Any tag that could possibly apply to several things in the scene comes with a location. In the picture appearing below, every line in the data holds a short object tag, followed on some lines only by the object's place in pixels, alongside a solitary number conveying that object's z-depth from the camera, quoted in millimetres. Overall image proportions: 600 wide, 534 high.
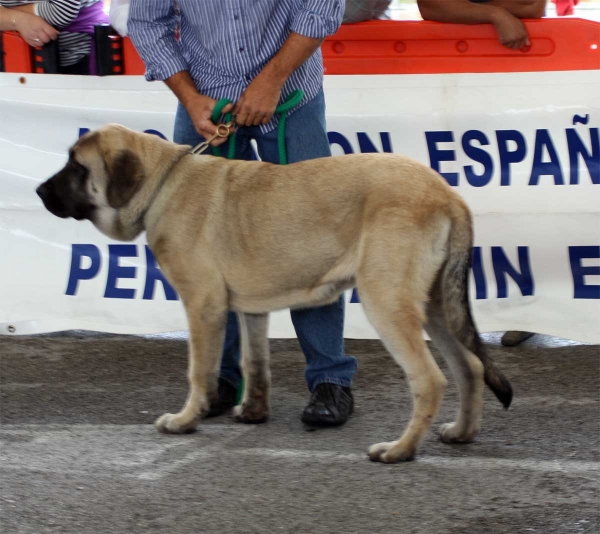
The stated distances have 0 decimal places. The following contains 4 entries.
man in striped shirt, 8633
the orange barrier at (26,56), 12125
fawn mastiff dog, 7766
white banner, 11312
